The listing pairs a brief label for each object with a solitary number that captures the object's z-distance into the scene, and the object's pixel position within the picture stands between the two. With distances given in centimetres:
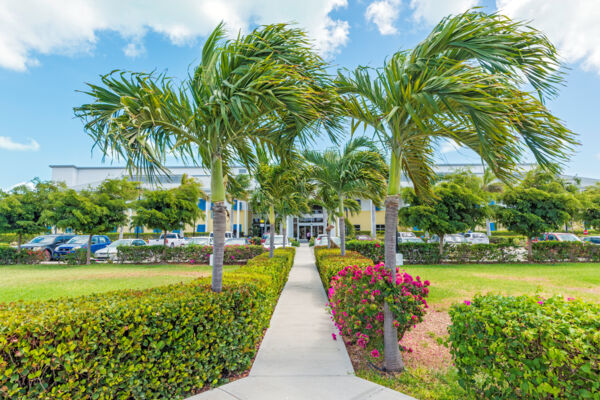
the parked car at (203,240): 2072
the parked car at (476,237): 2499
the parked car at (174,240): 2259
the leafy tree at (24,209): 1598
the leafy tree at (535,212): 1539
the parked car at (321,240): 2755
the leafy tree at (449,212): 1516
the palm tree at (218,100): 355
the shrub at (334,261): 659
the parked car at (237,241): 2253
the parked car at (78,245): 1756
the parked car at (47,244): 1764
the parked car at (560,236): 2012
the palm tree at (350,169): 898
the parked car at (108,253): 1744
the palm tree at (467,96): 288
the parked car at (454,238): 2678
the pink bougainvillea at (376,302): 359
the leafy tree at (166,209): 1602
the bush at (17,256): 1656
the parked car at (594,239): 1924
